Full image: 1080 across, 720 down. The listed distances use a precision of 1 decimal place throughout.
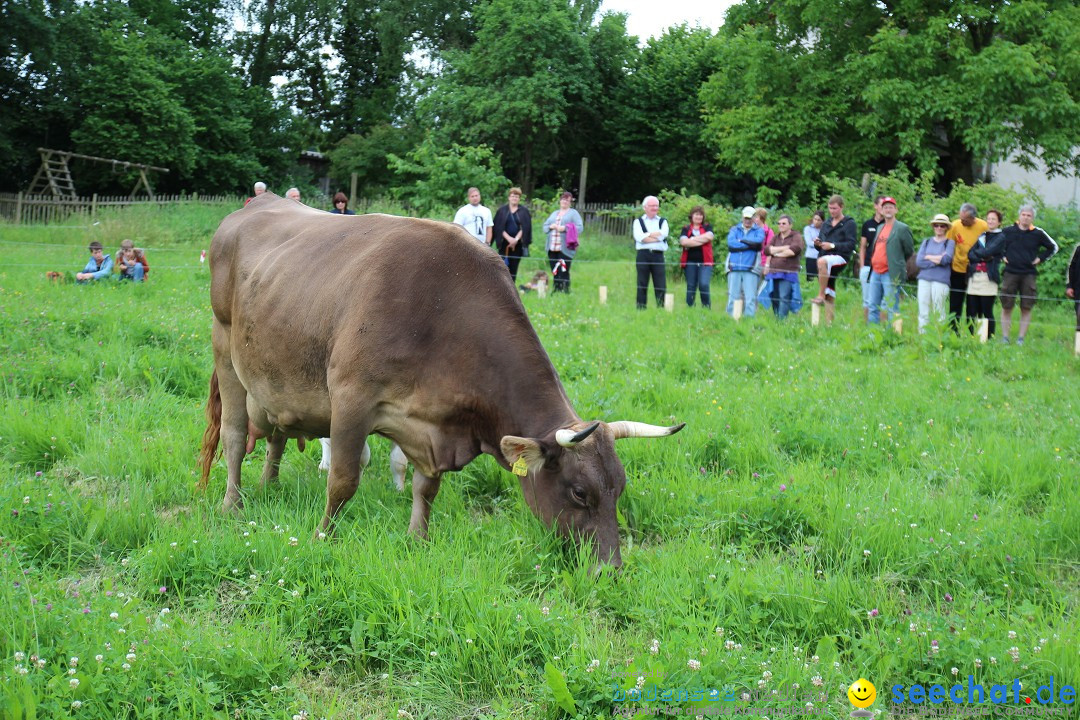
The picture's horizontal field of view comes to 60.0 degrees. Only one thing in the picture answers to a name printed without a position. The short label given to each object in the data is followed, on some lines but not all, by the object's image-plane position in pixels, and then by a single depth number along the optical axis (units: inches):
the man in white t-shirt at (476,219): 556.1
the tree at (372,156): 1547.7
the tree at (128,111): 1315.2
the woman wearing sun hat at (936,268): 468.1
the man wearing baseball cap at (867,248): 512.4
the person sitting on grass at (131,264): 542.0
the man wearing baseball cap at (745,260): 526.9
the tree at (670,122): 1505.9
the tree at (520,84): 1389.0
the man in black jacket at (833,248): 513.8
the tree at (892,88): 970.7
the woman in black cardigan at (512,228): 599.2
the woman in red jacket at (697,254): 539.5
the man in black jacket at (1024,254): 482.0
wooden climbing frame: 1174.2
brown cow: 183.2
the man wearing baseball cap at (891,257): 487.2
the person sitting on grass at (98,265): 516.1
